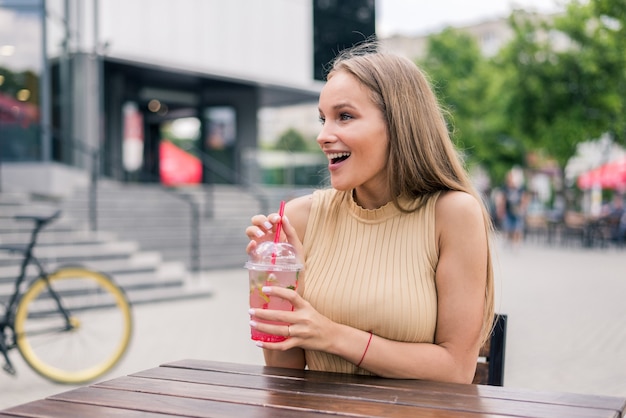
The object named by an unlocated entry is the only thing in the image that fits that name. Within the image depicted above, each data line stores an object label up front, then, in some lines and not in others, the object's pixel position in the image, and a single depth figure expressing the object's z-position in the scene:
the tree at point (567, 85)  21.72
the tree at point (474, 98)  34.34
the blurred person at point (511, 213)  18.58
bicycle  5.36
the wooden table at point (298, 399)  1.64
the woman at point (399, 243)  2.01
